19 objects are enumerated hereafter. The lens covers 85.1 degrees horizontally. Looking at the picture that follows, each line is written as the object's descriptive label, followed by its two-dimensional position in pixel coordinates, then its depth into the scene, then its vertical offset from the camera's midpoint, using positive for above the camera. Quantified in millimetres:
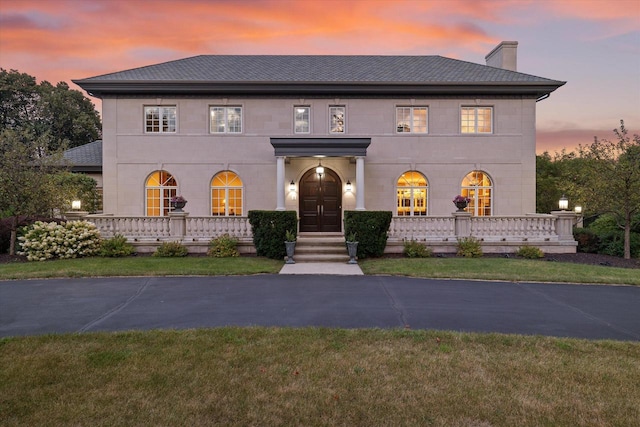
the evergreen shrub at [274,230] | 12094 -629
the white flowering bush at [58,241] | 11648 -975
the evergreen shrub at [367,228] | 12094 -576
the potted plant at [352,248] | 11651 -1244
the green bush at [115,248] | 12258 -1261
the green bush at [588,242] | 13663 -1209
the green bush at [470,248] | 12695 -1354
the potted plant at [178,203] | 13258 +347
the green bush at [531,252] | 12555 -1478
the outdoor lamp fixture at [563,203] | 13555 +319
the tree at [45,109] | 38262 +11952
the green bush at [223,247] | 12501 -1284
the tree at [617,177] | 12258 +1212
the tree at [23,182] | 12078 +1073
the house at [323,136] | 15711 +3143
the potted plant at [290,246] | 11625 -1140
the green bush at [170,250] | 12383 -1356
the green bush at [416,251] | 12531 -1417
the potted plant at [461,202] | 13344 +362
